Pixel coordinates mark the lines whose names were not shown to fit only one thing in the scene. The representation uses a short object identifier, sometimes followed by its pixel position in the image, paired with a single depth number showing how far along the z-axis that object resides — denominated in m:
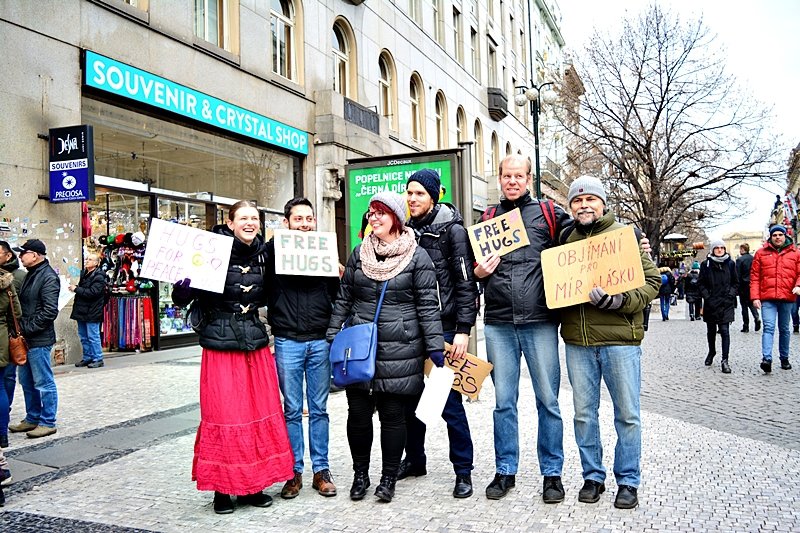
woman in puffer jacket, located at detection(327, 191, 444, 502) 4.29
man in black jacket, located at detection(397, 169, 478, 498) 4.48
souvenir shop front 12.18
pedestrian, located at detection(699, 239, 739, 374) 10.02
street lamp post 19.33
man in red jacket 9.24
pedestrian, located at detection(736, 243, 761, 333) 13.14
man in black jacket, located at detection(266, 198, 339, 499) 4.61
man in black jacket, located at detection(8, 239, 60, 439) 6.49
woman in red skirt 4.18
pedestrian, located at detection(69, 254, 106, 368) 10.74
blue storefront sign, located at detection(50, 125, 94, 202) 10.27
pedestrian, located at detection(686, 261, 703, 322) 19.94
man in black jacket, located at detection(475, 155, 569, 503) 4.33
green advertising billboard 7.64
